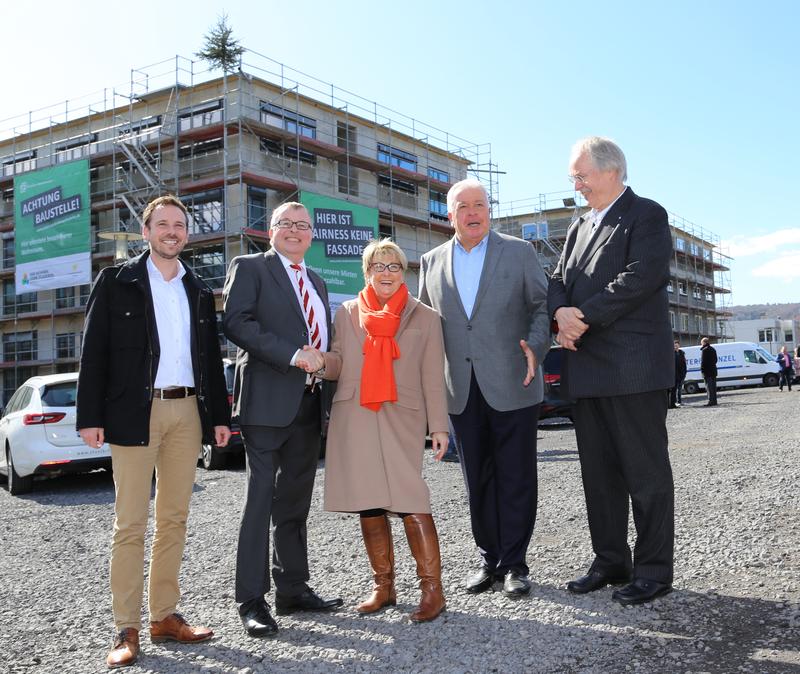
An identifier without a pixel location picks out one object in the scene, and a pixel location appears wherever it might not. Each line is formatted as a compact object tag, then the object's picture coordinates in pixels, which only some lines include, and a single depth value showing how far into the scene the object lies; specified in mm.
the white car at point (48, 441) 8828
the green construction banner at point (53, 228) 28969
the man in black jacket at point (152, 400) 3350
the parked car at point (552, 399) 13531
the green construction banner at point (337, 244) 28875
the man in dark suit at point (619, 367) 3553
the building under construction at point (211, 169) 29172
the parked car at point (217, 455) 10344
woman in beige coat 3561
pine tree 30547
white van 33156
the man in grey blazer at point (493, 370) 3875
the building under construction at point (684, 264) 46500
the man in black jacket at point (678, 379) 19734
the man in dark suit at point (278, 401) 3531
